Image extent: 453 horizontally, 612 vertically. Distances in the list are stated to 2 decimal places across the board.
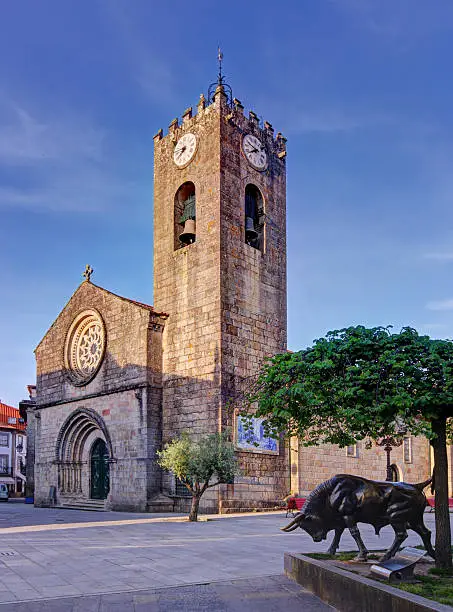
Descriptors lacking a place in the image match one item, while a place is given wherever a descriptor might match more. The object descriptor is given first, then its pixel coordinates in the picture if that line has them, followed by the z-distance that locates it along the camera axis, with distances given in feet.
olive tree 68.64
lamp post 30.25
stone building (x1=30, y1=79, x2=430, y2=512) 85.05
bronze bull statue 30.04
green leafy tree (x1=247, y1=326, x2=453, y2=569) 26.86
